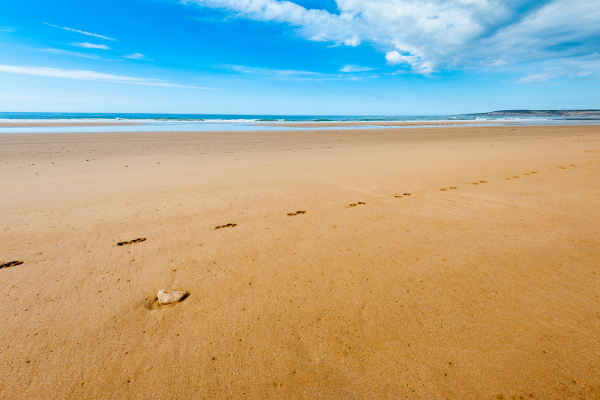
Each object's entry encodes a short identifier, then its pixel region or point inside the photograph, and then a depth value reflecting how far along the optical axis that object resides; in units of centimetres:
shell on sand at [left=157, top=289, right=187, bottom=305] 251
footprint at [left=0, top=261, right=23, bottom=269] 308
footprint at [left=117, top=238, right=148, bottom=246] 361
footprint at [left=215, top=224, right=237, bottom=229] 411
